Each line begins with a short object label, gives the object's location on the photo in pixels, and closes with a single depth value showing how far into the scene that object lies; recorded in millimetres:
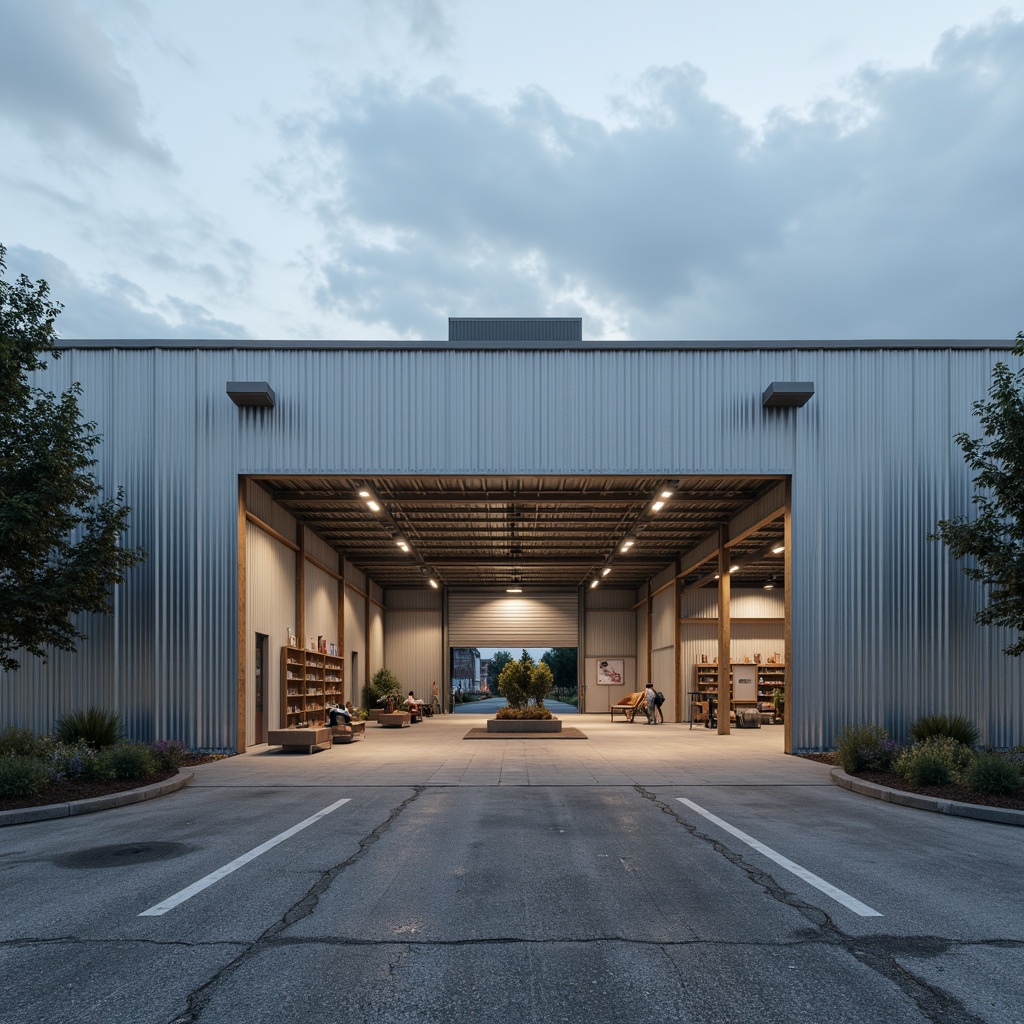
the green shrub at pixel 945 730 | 17562
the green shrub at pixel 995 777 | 11766
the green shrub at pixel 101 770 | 13219
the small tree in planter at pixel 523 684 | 30516
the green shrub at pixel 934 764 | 12695
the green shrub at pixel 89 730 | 16016
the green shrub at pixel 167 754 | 14727
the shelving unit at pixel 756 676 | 38625
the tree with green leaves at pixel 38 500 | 13086
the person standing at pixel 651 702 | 35438
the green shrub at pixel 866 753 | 14750
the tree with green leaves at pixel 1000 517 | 14094
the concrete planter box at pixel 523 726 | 28016
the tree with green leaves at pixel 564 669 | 130250
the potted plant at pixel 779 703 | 37875
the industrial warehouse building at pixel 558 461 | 19000
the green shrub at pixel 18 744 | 14133
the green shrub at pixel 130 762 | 13422
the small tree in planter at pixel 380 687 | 39491
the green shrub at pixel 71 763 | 13183
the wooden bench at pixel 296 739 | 20359
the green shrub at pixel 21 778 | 11555
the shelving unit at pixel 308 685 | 25438
